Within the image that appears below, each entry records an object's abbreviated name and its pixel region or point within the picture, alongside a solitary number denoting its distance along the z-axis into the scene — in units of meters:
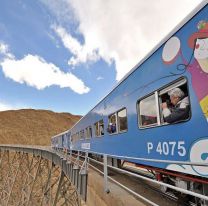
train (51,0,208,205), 3.78
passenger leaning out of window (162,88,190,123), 4.24
